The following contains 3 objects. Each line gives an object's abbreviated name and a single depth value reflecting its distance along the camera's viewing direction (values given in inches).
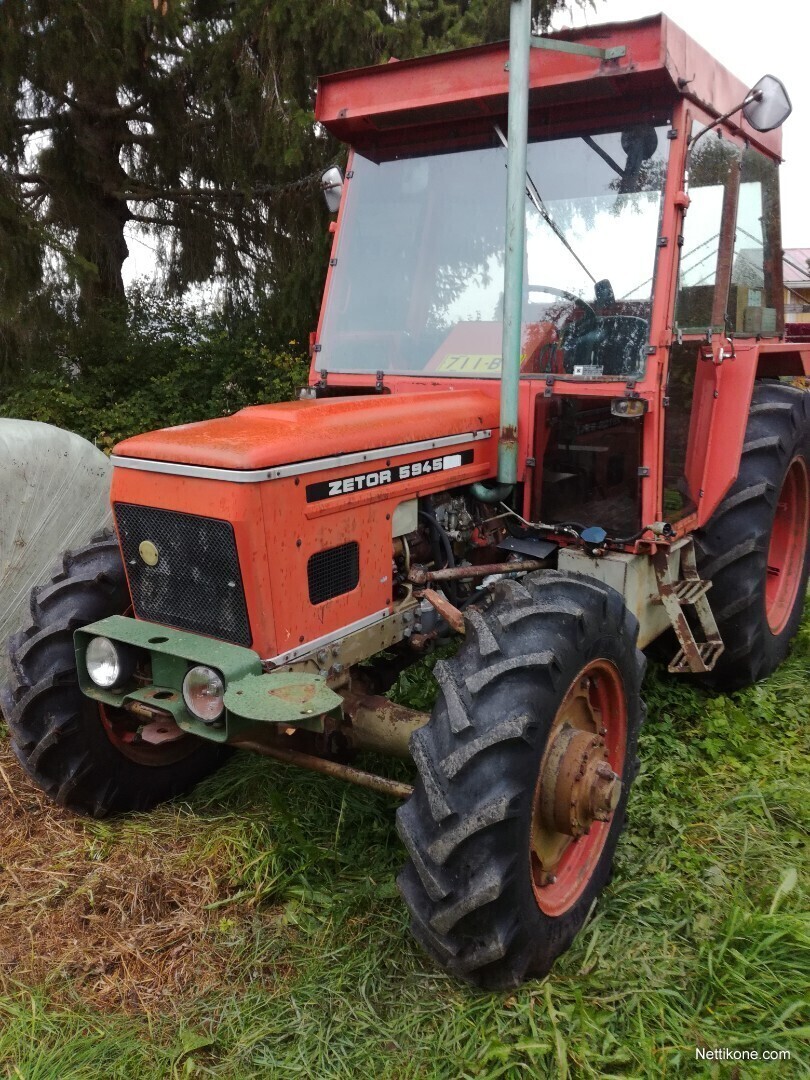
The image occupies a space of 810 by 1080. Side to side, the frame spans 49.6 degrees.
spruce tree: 237.5
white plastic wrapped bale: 157.8
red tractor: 93.7
